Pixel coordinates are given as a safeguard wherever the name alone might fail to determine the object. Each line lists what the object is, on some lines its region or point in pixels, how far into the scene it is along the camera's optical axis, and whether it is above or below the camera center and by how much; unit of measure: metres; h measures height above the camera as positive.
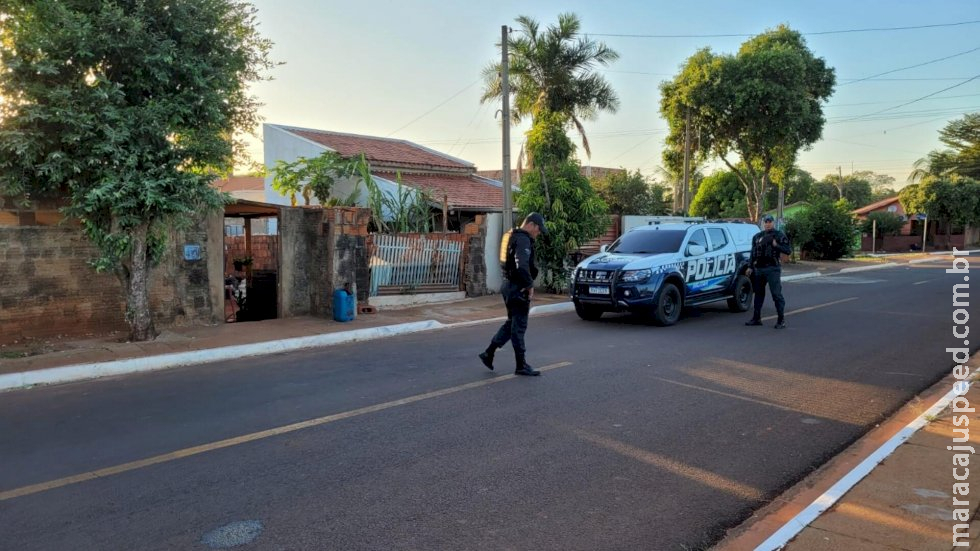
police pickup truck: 10.88 -0.46
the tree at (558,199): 15.65 +1.15
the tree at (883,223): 45.50 +1.62
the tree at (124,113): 8.00 +1.73
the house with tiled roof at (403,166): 20.83 +2.82
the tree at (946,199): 43.78 +3.18
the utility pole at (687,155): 24.44 +3.42
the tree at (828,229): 31.03 +0.81
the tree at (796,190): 54.72 +4.93
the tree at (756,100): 23.00 +5.34
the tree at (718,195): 44.31 +3.54
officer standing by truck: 10.77 -0.29
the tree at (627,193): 27.77 +2.27
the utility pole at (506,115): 15.60 +3.17
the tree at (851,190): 74.01 +6.48
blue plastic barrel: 11.77 -1.07
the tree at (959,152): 48.16 +7.06
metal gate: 13.82 -0.38
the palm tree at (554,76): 23.55 +6.29
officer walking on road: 7.35 -0.41
